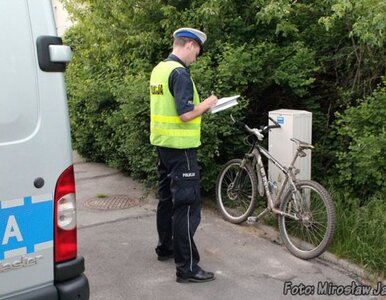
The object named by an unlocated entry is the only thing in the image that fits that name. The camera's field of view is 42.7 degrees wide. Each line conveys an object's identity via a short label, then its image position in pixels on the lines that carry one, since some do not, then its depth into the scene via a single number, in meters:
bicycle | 4.31
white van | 2.25
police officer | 3.73
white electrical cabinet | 4.87
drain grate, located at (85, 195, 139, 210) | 5.94
